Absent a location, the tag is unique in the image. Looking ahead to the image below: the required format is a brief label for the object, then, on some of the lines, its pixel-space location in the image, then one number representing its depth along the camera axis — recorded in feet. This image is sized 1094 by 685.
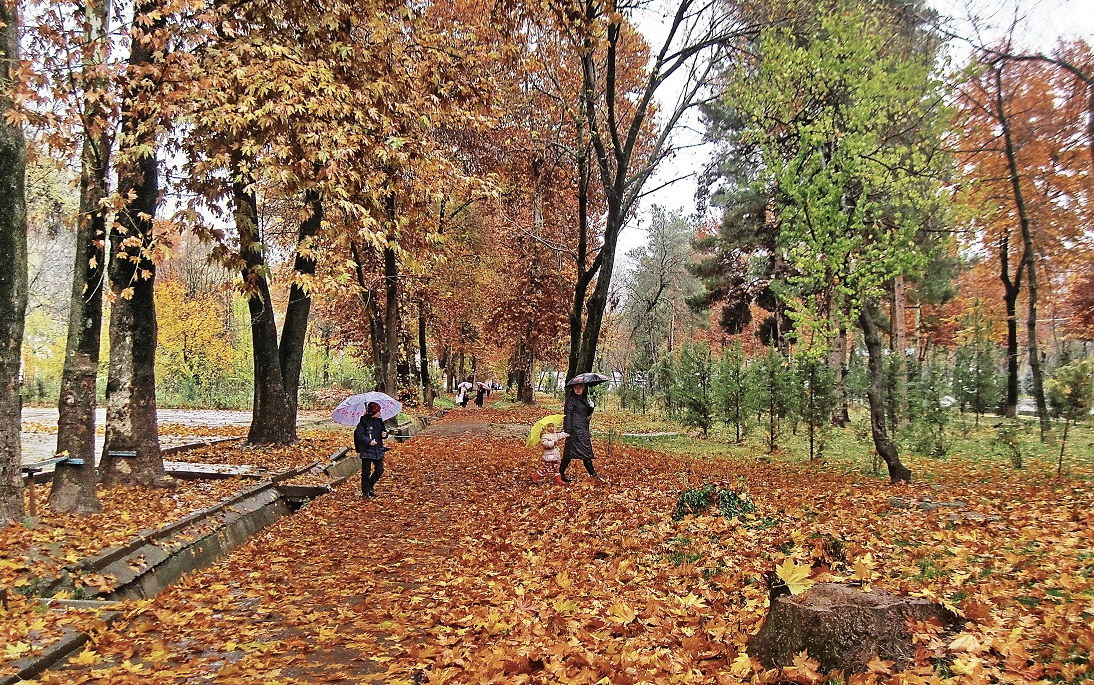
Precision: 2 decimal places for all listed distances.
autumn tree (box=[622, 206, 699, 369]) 146.73
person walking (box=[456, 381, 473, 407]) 118.32
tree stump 10.77
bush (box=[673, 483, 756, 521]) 25.12
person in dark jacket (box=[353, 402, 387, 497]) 35.45
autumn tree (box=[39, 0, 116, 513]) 21.59
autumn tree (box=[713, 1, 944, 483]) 34.32
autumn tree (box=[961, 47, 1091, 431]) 47.75
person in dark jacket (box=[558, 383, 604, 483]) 35.73
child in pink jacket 36.70
